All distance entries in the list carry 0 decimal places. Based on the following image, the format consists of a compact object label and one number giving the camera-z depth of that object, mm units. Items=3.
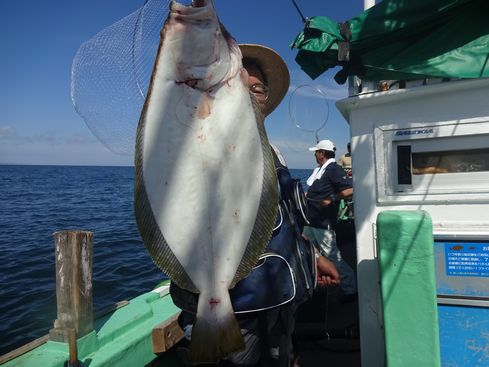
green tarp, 2199
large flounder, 1532
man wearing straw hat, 1780
